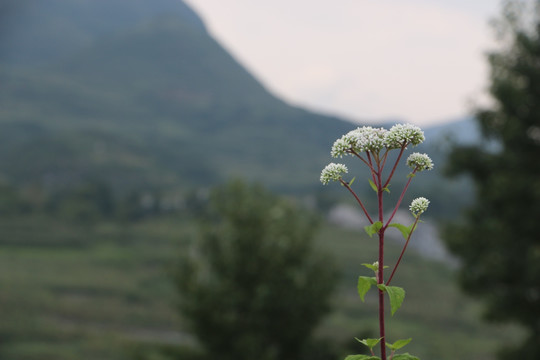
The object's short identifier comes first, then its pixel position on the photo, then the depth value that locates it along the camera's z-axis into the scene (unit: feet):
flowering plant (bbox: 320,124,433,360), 10.54
